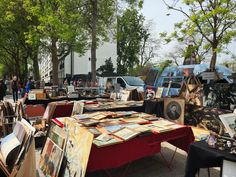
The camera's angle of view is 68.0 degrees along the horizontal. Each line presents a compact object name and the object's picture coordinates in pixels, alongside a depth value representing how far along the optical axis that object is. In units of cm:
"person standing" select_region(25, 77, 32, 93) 1071
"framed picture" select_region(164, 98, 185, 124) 485
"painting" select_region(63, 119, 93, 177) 229
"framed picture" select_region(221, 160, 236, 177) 182
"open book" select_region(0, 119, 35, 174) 238
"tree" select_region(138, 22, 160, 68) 2736
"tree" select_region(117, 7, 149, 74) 2689
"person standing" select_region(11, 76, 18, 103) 1069
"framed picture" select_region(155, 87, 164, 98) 658
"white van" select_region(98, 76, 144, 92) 1065
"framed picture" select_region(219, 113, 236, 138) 202
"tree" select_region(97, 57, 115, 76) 2359
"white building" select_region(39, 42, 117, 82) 2449
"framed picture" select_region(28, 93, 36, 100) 617
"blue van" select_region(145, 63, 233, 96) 906
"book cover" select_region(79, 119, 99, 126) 279
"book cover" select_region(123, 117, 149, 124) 304
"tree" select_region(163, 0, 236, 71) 935
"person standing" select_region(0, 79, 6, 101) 943
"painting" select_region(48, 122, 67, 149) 267
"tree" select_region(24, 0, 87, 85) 1039
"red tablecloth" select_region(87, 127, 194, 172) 241
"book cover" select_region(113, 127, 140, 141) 250
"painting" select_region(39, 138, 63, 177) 259
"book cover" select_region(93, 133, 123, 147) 234
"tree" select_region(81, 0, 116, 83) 1030
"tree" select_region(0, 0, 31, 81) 1365
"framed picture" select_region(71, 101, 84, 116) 440
